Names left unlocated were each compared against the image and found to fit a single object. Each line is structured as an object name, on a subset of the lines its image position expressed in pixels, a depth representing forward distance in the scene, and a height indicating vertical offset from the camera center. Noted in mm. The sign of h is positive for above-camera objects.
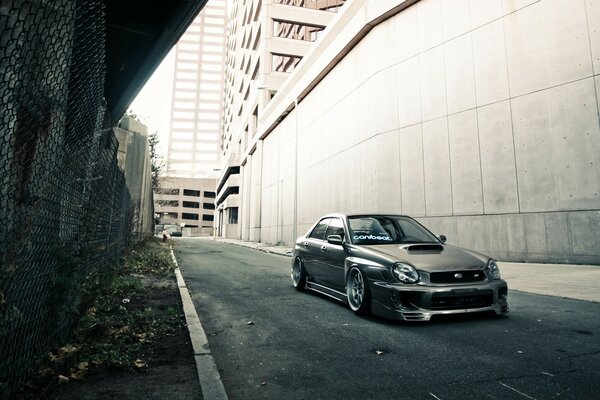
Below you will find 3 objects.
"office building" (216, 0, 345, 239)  38688 +19632
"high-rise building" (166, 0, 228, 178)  131375 +53592
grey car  4660 -498
